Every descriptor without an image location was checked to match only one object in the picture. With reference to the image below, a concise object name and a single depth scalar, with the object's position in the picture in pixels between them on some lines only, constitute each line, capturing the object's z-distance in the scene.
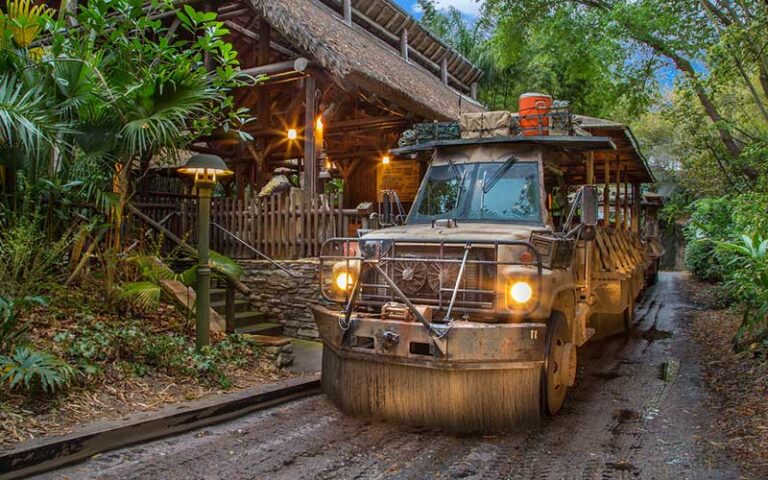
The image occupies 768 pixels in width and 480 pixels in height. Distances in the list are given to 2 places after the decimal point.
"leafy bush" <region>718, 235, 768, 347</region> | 6.10
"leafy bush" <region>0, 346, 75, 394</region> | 4.55
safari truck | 4.75
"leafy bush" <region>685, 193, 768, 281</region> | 7.90
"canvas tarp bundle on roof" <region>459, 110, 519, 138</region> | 6.51
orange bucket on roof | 6.50
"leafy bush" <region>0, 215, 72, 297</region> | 5.11
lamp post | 6.33
